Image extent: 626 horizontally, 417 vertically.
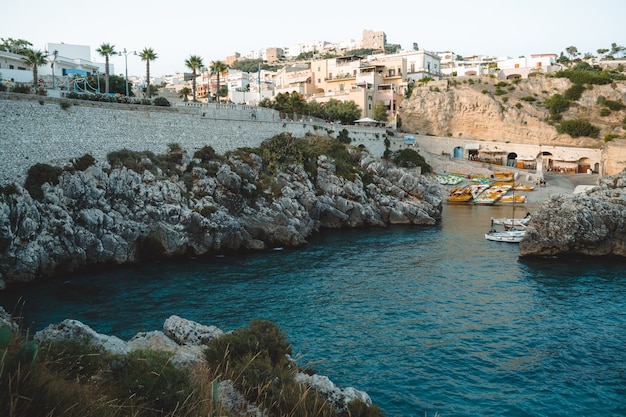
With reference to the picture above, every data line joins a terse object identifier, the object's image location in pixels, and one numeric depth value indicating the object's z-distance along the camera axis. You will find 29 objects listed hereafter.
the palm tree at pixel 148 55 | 49.44
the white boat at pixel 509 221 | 43.06
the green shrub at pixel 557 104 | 75.94
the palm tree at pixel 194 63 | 53.41
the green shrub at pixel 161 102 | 41.91
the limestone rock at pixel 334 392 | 10.09
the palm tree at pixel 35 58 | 41.62
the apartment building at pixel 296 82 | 92.44
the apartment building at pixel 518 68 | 87.44
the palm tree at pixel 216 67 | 58.69
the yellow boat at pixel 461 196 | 60.66
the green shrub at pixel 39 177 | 27.98
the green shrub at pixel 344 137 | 59.47
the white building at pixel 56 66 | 51.53
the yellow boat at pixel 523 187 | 62.39
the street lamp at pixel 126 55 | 49.51
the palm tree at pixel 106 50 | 46.97
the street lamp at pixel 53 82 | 46.07
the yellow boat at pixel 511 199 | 58.21
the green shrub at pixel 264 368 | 8.89
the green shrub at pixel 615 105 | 73.22
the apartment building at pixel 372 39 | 193.62
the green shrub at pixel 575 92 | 76.25
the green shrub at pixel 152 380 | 7.94
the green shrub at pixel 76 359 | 8.19
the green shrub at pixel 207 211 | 34.03
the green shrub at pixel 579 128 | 72.19
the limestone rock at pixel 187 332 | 13.99
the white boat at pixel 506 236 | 38.72
